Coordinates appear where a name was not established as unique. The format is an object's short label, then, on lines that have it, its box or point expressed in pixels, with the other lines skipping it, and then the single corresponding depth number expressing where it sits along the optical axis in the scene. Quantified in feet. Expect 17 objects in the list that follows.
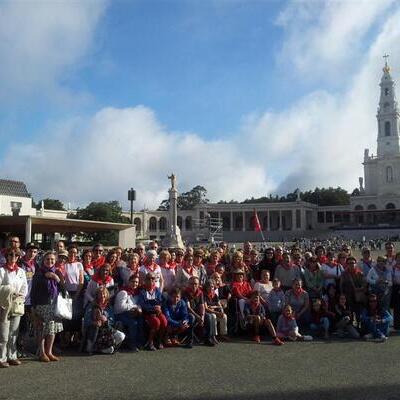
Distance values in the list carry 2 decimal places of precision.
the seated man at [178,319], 26.99
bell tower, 295.69
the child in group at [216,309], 28.48
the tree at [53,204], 300.89
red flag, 99.50
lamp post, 113.91
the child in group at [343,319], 29.71
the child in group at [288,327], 28.58
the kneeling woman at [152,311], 26.30
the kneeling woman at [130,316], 25.98
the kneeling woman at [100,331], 24.94
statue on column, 130.41
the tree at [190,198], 378.53
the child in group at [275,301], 30.01
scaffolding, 226.54
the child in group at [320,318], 29.45
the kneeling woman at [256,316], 28.89
